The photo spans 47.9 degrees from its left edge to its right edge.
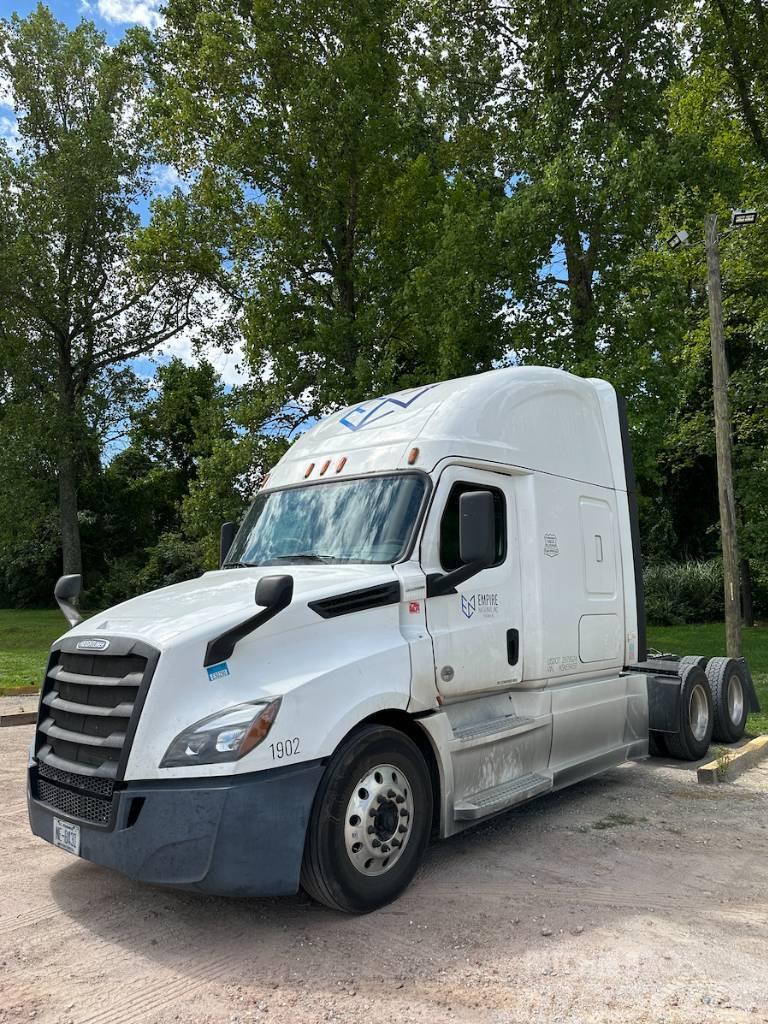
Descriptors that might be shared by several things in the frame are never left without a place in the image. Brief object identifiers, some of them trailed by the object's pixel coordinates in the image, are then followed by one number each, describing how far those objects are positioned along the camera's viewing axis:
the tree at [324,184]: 19.11
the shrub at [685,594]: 26.73
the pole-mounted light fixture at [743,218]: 15.27
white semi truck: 4.40
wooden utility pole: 14.65
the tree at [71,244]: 28.25
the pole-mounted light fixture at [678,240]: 15.91
